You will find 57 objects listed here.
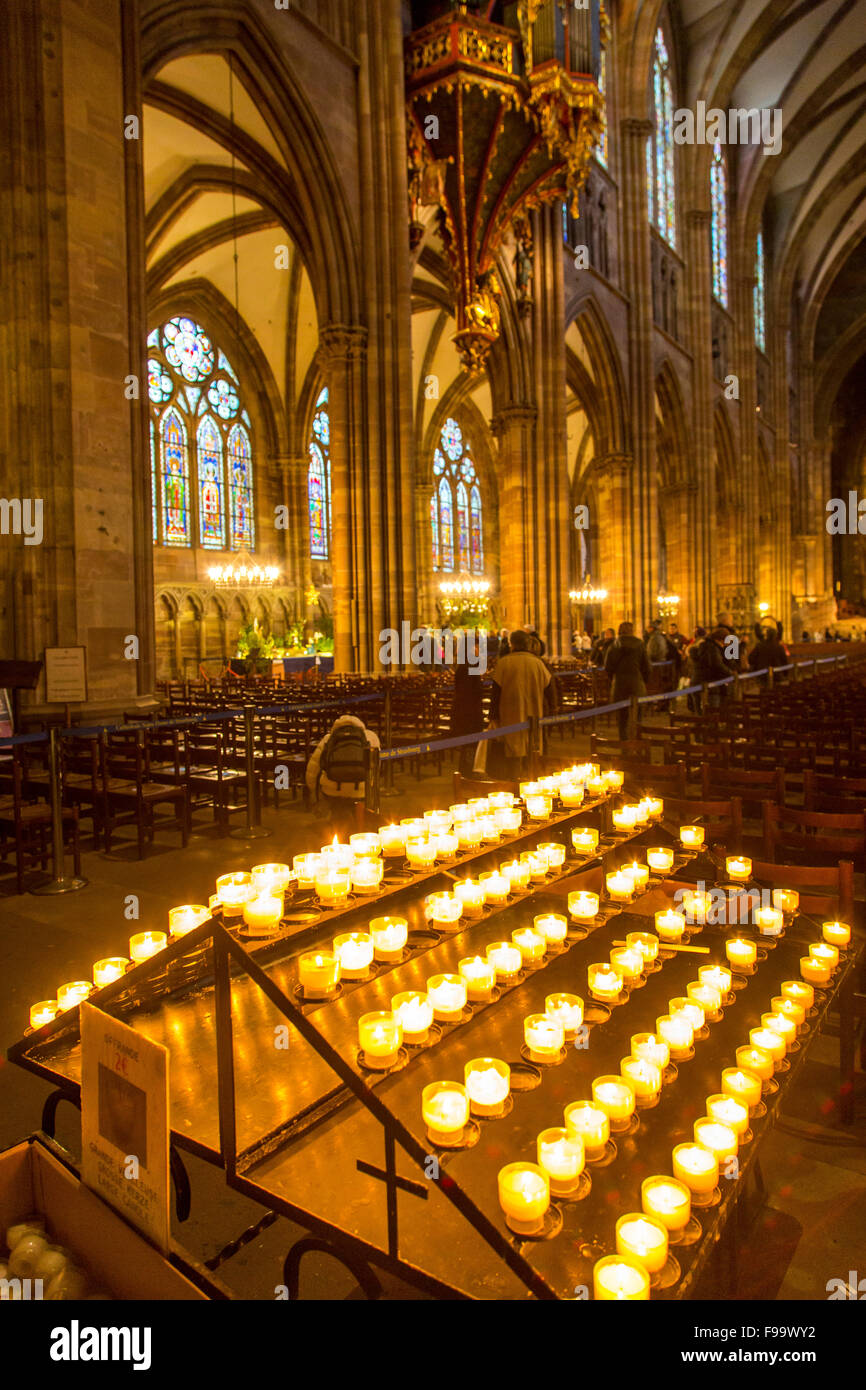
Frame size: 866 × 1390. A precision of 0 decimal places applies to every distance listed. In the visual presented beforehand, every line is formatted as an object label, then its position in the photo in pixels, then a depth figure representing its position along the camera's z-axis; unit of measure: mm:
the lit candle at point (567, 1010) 2057
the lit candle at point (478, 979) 2125
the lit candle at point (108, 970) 2193
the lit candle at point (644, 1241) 1435
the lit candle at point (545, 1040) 1956
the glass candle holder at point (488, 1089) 1709
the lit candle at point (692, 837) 3537
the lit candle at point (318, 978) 1979
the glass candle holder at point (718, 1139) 1721
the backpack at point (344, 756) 5023
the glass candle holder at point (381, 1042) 1804
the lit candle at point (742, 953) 2637
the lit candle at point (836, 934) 2846
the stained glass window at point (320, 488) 27016
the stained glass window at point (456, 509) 32812
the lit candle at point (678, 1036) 2119
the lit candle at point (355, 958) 2078
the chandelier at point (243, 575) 21062
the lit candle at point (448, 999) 2023
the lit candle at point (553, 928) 2488
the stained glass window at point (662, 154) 26016
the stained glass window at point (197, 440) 22406
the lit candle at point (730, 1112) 1811
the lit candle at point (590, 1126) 1691
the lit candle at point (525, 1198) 1494
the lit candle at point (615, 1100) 1845
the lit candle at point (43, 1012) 2080
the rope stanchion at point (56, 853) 5383
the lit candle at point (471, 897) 2615
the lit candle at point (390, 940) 2178
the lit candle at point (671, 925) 2854
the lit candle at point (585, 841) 3270
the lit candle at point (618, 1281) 1332
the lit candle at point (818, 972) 2588
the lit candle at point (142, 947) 2258
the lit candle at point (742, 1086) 1913
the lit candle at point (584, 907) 2680
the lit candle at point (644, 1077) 1921
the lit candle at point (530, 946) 2383
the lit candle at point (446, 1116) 1641
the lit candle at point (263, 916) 2096
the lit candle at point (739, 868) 3229
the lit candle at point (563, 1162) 1591
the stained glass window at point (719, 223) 31344
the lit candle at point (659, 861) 3266
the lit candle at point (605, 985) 2297
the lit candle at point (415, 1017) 1900
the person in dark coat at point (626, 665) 9742
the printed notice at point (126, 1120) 1411
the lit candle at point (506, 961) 2248
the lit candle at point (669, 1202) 1532
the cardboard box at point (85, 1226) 1444
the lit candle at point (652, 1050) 1989
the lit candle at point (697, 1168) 1638
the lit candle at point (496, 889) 2691
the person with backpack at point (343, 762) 5027
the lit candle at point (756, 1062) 2023
